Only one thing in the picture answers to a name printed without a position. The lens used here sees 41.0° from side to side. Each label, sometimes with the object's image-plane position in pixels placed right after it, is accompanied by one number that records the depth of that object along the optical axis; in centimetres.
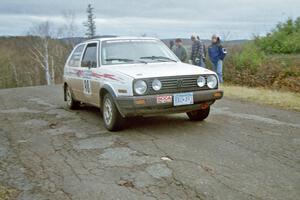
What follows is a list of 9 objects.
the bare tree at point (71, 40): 4640
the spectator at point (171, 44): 1480
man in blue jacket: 1337
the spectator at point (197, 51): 1385
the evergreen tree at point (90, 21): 5774
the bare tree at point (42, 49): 4870
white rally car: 610
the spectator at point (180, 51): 1389
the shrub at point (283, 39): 1761
